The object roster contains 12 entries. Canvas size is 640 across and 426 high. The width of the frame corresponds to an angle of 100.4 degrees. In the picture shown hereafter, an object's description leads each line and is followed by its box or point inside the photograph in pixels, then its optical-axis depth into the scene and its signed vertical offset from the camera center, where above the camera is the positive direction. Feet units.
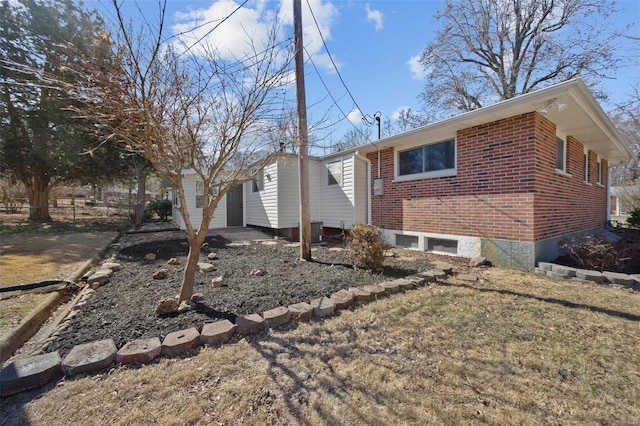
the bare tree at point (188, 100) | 8.60 +4.05
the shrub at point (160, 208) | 55.93 +0.07
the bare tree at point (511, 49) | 39.27 +26.71
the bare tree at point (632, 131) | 29.51 +12.53
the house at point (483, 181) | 16.93 +2.27
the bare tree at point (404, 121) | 55.98 +19.09
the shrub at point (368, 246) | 15.70 -2.28
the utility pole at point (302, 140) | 16.57 +4.06
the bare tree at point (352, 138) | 57.49 +15.91
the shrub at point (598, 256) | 15.90 -3.02
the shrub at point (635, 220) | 34.22 -1.63
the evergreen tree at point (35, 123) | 34.47 +12.05
